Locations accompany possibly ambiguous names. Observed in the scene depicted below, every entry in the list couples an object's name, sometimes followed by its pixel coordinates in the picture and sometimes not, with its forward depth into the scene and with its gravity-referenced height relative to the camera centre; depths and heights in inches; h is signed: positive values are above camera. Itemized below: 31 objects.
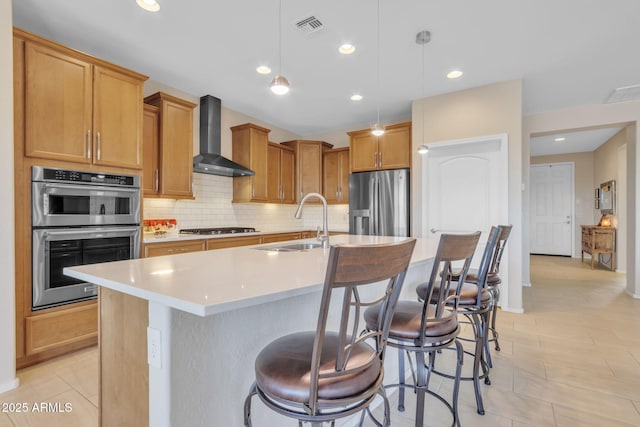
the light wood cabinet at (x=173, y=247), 118.1 -13.9
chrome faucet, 87.7 -4.3
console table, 229.9 -20.9
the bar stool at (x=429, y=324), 51.2 -19.3
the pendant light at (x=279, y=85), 77.2 +32.2
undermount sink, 91.4 -10.3
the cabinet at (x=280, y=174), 197.2 +26.3
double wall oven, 91.3 -4.0
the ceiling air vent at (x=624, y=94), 148.9 +60.3
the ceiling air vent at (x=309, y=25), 98.4 +61.7
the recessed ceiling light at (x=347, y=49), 113.4 +61.7
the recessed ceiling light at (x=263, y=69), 131.1 +62.0
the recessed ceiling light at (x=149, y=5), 89.7 +61.5
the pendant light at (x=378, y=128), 109.9 +31.2
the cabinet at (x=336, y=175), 209.8 +26.6
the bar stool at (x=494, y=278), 85.0 -19.3
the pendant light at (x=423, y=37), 105.8 +61.6
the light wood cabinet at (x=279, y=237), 173.0 -14.2
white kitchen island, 37.8 -17.5
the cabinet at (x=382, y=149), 175.0 +38.4
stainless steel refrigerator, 170.4 +6.3
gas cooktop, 154.9 -8.9
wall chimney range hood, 161.5 +40.7
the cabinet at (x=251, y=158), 179.5 +32.6
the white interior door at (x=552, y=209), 308.2 +4.8
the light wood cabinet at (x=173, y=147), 135.3 +29.9
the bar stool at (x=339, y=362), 32.5 -18.5
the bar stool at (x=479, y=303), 69.5 -21.0
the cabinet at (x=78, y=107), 90.1 +34.5
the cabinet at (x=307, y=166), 215.3 +33.1
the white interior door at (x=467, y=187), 145.5 +13.3
